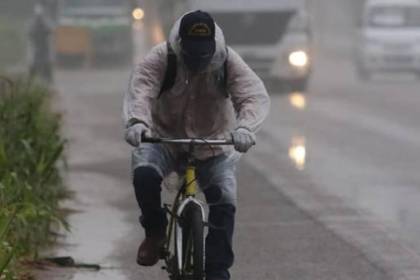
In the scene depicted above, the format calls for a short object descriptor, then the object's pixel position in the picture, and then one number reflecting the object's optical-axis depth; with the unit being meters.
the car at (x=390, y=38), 61.71
